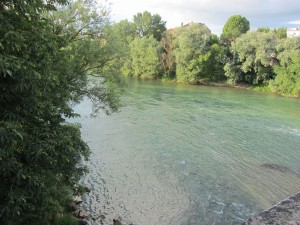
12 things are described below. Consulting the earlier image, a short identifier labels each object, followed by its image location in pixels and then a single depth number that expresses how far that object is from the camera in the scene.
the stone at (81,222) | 9.97
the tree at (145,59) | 59.69
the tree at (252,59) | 48.00
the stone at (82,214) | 10.53
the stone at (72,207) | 10.89
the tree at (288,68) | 44.81
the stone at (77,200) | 11.59
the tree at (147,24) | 76.62
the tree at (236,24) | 83.06
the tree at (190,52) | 54.28
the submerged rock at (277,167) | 15.73
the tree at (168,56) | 59.53
